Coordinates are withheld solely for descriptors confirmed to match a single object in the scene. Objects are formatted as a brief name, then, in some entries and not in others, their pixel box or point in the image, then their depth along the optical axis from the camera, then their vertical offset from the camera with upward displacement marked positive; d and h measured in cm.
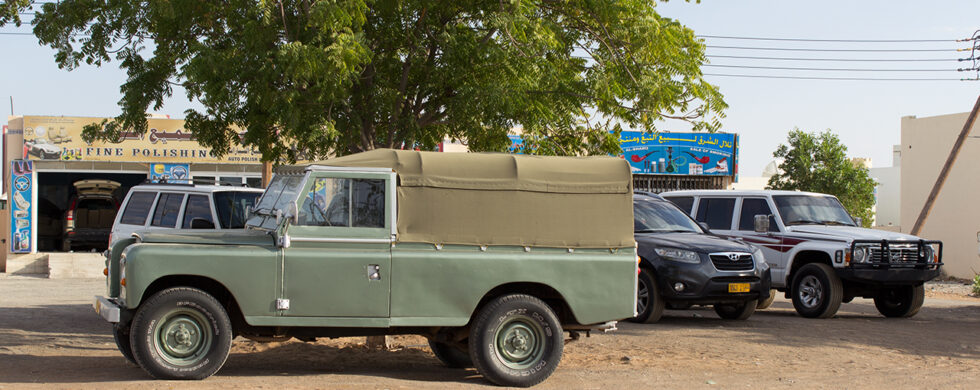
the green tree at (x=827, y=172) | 3938 +164
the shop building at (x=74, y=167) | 2552 +103
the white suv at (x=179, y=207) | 1187 -4
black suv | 1238 -85
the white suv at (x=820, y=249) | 1378 -57
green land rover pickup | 757 -49
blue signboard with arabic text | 2798 +169
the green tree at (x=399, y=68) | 959 +152
